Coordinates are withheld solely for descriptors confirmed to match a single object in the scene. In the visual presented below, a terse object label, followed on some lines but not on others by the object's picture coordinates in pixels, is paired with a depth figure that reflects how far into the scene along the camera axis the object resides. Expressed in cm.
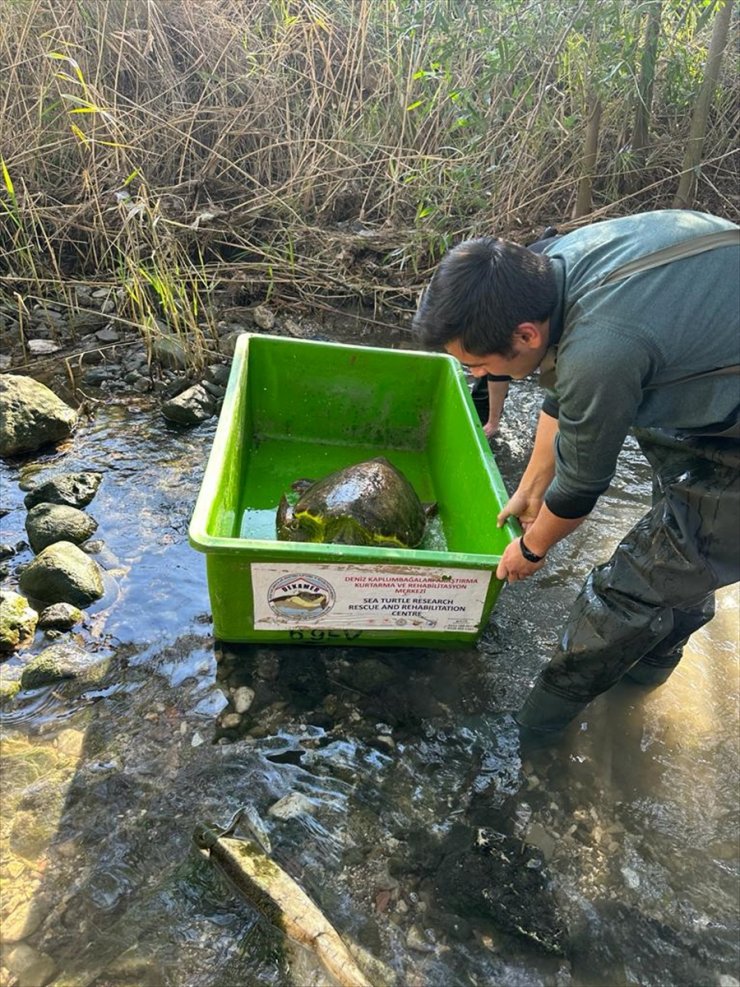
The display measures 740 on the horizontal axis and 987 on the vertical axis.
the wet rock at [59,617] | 244
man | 144
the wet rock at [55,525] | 277
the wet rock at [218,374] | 397
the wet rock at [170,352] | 400
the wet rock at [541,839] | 198
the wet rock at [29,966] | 159
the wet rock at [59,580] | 253
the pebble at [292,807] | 198
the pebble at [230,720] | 220
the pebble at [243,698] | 226
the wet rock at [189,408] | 360
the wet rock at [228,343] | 427
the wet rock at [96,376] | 397
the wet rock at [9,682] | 221
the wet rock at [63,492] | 300
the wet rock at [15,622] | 234
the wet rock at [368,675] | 236
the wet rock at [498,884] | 180
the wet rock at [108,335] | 427
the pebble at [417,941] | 174
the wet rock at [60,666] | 224
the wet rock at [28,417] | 321
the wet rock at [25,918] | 165
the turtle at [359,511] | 262
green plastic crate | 207
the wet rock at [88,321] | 439
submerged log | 159
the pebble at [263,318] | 459
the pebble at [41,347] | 413
